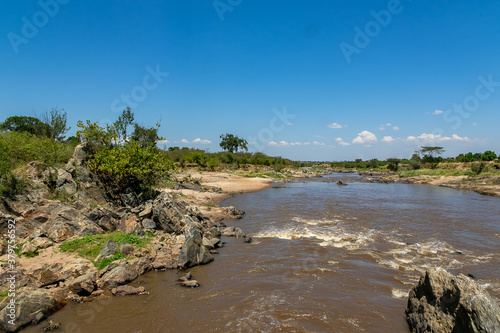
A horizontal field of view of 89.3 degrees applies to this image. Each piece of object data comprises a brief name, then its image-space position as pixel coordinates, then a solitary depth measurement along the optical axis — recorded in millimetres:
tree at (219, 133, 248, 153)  97875
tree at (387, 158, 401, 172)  96775
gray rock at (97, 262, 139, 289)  8453
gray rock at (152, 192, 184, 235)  13405
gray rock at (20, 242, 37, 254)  8957
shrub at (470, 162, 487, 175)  52875
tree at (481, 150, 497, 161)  66250
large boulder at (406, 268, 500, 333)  4715
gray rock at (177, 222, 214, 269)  10477
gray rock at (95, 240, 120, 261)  9430
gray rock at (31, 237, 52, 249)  9430
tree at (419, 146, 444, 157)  86912
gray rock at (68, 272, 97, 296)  7980
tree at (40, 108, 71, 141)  23094
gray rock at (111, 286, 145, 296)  8203
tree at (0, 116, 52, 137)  44562
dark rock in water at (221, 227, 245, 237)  15220
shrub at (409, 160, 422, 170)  81125
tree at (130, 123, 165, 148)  25312
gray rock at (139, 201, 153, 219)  13560
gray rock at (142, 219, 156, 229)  12875
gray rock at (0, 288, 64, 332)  6230
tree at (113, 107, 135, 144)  22128
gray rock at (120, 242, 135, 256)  10066
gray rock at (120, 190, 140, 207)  15758
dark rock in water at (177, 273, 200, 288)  9000
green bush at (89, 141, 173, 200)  15484
